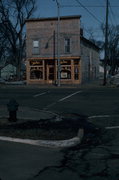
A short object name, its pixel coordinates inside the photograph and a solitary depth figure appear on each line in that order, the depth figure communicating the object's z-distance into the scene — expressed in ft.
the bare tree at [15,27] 153.38
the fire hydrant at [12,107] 35.70
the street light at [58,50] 110.52
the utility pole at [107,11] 111.86
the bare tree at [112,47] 256.93
